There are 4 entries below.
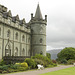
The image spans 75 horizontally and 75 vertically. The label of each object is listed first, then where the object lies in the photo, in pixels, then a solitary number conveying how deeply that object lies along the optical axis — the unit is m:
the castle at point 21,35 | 32.41
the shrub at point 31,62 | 26.24
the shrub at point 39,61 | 28.55
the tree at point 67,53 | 68.69
